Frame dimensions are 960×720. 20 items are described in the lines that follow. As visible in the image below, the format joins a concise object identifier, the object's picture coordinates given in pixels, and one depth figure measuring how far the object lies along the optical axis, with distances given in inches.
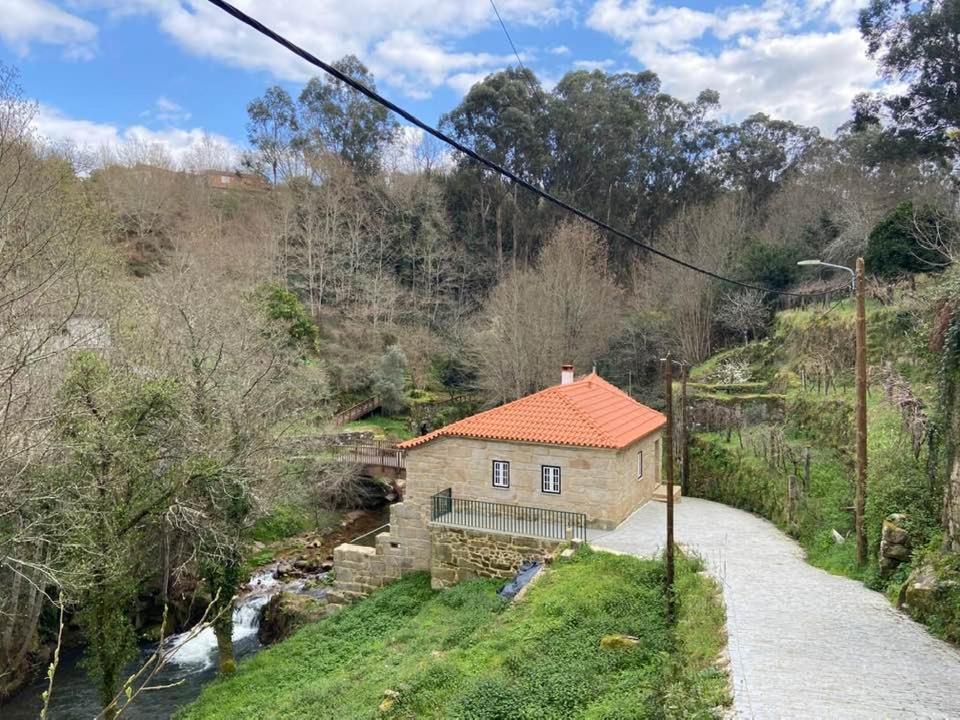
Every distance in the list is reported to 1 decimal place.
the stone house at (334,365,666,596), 671.1
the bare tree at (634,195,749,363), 1400.1
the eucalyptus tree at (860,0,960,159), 1088.8
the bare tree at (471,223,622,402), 1305.4
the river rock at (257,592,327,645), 707.4
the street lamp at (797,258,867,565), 499.5
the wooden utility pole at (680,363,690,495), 932.6
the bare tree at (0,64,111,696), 430.4
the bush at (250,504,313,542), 1002.1
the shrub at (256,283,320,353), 1241.4
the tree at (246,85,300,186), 1993.1
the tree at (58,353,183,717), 498.0
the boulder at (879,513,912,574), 482.9
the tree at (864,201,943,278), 964.0
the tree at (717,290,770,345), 1352.1
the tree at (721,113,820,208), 1996.8
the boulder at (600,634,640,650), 406.7
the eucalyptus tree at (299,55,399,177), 1956.2
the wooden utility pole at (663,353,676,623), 456.1
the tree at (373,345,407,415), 1423.5
